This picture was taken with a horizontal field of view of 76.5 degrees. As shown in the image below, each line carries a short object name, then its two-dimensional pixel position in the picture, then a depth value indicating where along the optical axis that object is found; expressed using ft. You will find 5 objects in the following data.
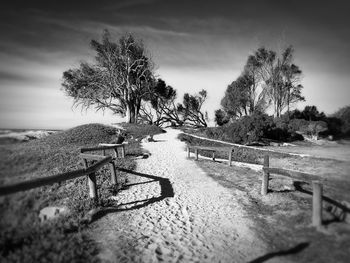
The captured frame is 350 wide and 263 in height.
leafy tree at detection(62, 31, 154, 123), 119.55
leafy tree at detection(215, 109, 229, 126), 135.99
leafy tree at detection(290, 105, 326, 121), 102.75
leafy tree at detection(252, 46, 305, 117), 110.22
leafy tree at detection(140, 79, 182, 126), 149.89
